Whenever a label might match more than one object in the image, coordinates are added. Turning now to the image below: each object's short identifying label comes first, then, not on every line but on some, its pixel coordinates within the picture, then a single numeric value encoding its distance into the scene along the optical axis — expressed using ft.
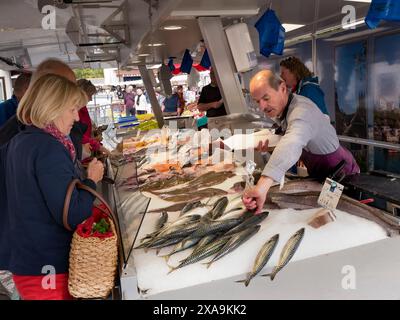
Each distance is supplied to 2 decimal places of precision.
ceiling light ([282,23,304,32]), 24.33
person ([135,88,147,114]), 61.16
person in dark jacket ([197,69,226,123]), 20.51
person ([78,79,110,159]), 14.42
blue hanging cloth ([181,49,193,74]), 22.34
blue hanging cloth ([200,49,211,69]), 19.90
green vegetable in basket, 5.48
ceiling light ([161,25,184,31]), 11.48
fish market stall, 5.77
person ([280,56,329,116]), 13.96
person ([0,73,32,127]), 11.96
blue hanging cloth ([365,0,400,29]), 7.60
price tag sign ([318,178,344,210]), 6.81
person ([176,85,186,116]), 40.78
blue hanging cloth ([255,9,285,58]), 12.03
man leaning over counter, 7.25
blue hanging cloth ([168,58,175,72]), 27.06
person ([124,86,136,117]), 58.90
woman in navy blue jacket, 5.68
